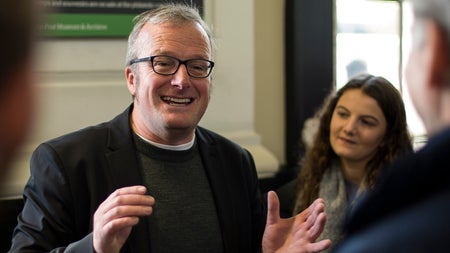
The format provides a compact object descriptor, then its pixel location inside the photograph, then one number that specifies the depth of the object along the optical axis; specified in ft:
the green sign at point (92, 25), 8.76
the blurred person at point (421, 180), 2.41
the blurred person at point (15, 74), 1.71
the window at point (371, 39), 11.51
